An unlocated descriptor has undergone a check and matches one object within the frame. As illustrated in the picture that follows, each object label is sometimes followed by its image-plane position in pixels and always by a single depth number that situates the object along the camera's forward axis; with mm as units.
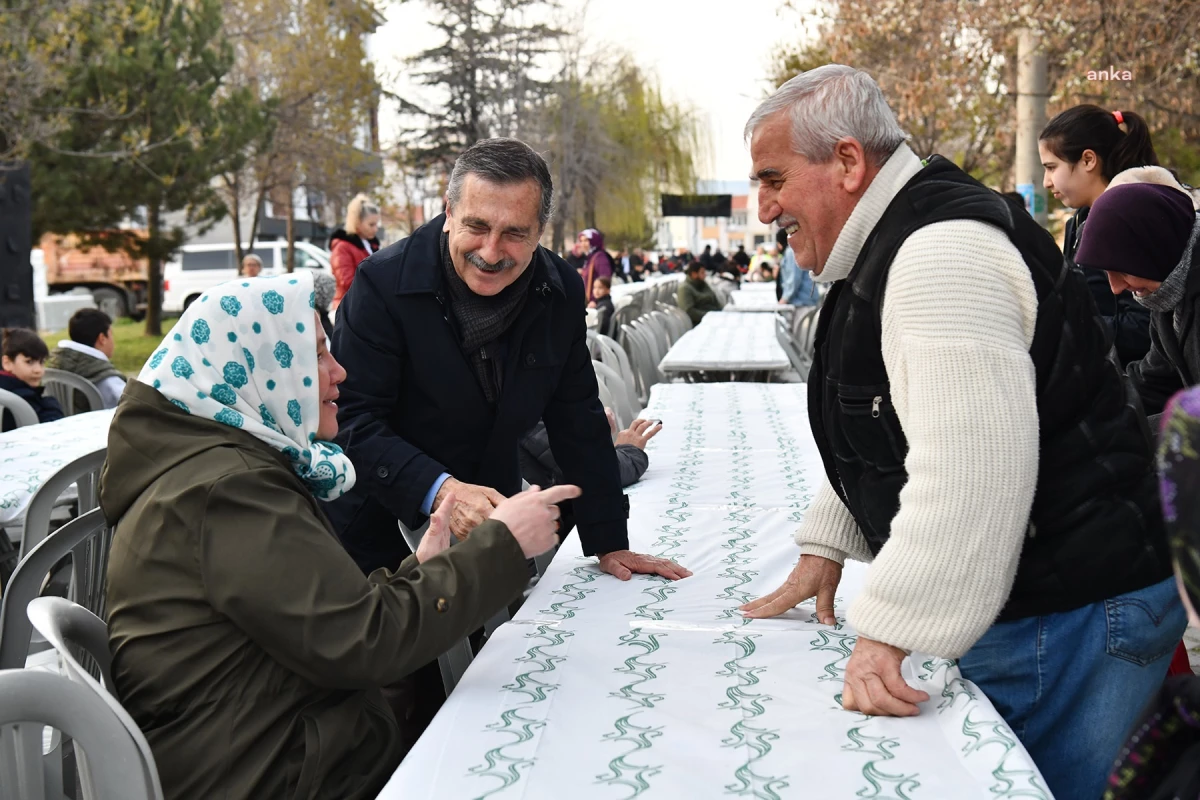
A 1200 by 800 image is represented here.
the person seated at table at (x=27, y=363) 6172
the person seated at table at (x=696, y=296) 14852
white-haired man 1684
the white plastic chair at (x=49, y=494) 3443
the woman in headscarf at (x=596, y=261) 15844
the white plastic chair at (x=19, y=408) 5715
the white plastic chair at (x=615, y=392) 5617
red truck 29031
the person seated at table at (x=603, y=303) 12182
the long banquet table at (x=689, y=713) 1632
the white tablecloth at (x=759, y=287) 22588
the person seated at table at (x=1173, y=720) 910
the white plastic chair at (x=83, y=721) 1551
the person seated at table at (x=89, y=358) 6992
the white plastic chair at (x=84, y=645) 1633
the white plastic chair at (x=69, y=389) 6871
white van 30531
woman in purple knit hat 3008
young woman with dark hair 4531
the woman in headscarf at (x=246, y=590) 1802
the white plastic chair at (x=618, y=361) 6574
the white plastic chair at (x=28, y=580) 2422
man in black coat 2812
